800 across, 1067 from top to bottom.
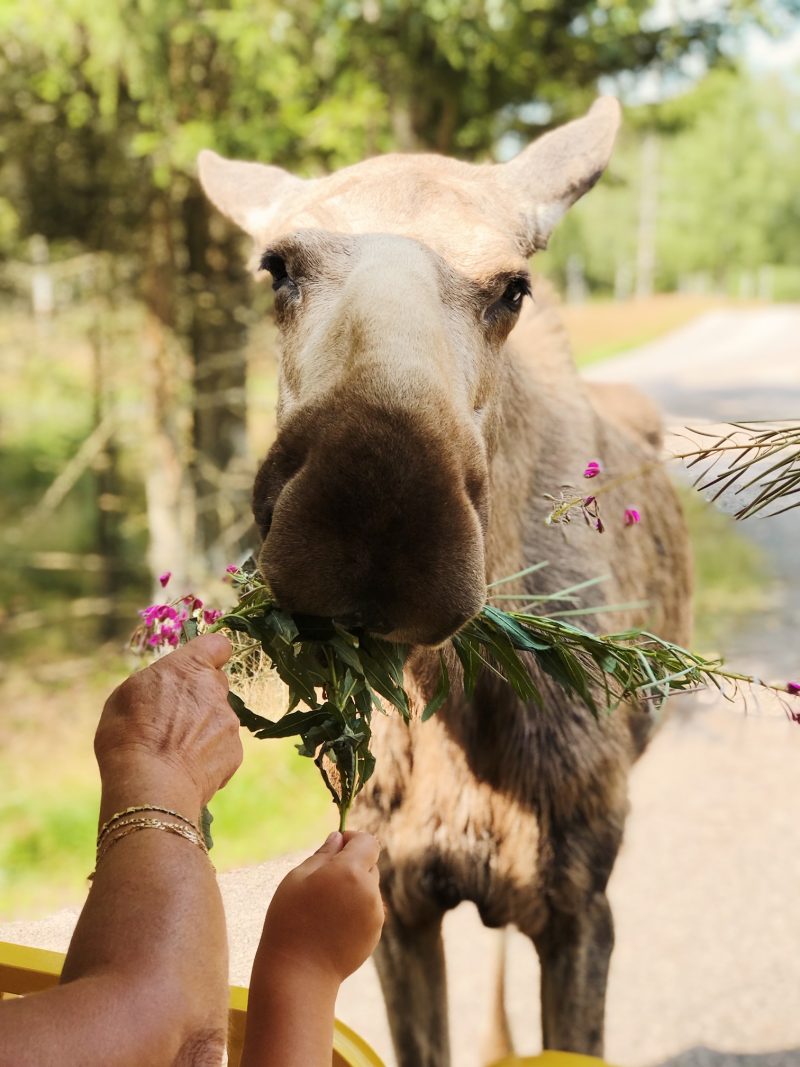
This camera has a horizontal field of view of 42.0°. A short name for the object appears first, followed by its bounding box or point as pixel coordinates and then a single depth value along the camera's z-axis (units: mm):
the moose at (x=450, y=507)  1704
